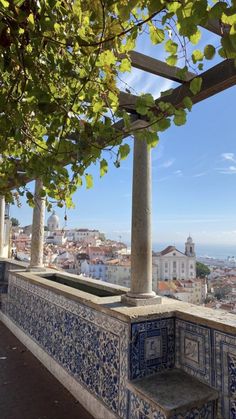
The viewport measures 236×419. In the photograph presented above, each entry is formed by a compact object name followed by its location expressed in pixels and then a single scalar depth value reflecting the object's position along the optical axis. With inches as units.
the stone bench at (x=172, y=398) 68.4
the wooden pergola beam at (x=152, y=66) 87.3
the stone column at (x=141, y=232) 102.9
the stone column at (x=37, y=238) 195.3
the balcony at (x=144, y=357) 71.7
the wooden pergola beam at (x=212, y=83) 80.6
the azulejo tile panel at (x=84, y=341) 88.0
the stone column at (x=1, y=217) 273.0
